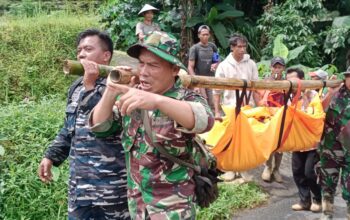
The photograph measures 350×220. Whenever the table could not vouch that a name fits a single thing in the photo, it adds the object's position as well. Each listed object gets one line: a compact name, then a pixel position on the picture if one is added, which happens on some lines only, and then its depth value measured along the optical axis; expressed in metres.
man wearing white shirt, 5.88
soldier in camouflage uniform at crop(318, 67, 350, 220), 4.14
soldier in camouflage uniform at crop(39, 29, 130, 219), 2.77
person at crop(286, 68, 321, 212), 4.94
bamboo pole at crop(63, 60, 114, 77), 2.44
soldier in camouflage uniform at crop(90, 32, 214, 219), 2.25
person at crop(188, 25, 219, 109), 7.70
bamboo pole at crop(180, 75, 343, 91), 2.75
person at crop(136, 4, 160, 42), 8.69
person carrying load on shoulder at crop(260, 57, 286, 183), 5.33
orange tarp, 3.60
